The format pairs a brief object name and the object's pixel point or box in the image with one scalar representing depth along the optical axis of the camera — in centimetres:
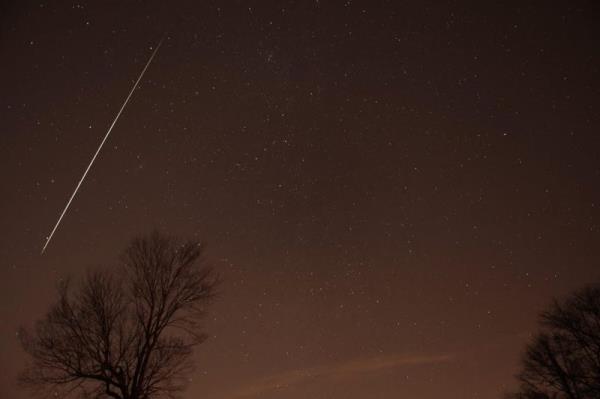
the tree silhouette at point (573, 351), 2175
